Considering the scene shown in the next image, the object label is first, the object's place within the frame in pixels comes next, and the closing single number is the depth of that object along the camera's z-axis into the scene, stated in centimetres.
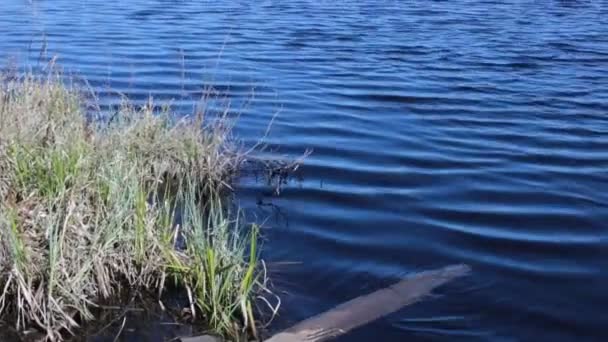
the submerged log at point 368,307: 550
